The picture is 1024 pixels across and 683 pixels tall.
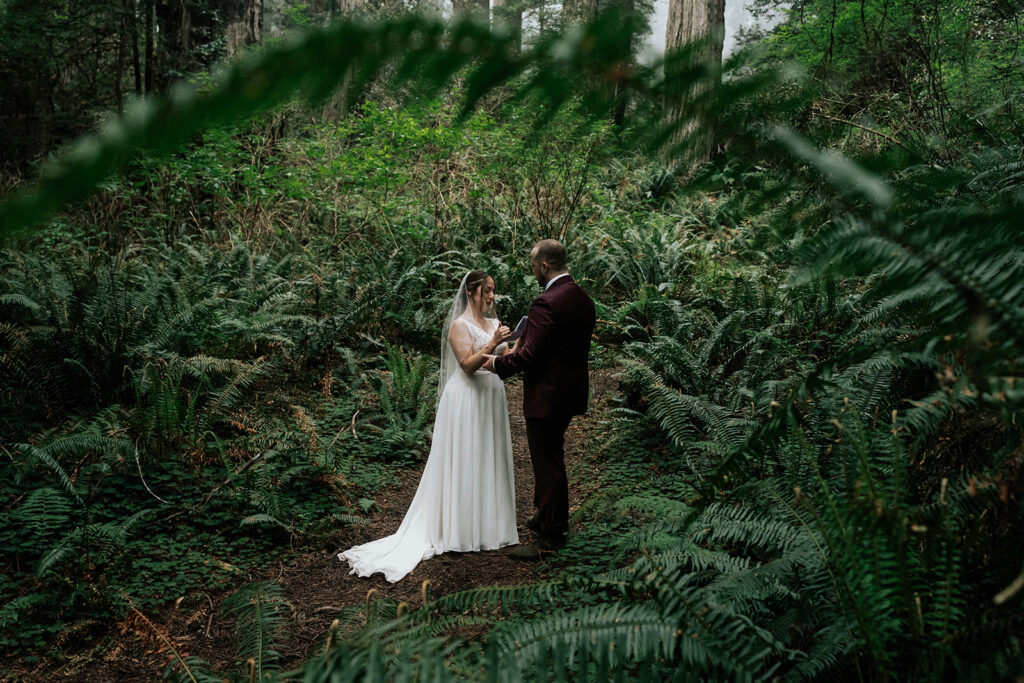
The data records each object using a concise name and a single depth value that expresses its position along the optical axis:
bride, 4.61
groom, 4.26
